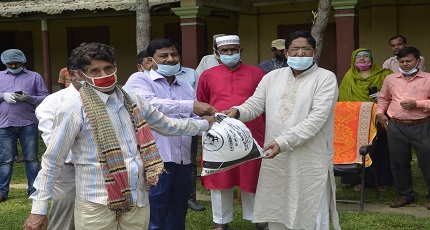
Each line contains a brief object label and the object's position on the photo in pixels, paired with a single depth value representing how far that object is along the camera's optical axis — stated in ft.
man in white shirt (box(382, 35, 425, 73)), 29.99
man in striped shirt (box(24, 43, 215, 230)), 12.41
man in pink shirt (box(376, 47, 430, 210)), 24.58
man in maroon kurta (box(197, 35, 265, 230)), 20.53
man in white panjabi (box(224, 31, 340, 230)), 16.71
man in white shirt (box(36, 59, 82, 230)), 15.33
